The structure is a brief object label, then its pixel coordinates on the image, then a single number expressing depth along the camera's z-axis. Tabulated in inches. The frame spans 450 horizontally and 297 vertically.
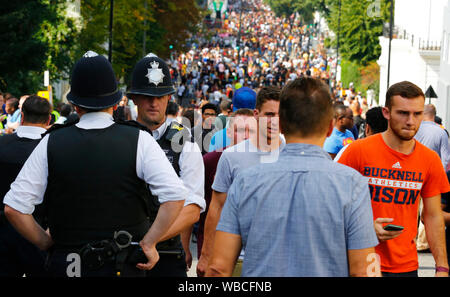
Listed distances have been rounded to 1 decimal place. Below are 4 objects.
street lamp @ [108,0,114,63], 1139.9
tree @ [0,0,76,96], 1019.3
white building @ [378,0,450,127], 1994.3
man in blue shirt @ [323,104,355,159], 423.8
